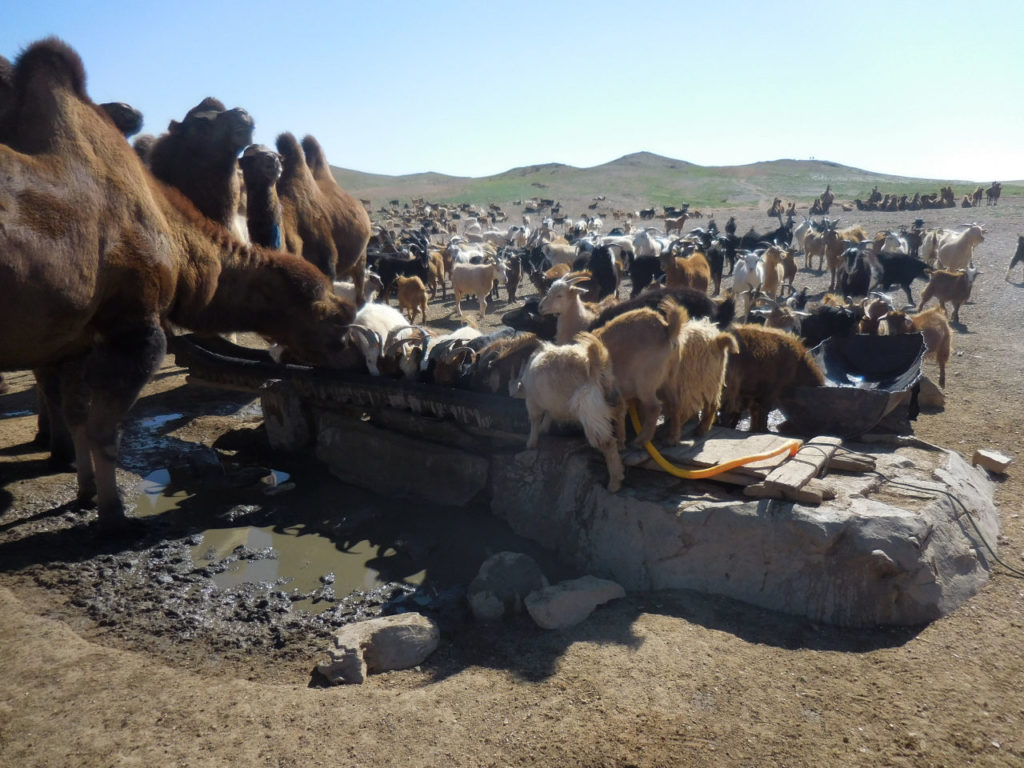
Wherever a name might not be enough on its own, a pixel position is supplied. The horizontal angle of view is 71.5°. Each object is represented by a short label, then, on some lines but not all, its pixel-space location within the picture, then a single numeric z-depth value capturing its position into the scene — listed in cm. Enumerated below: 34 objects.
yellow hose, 497
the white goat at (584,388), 508
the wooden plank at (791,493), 456
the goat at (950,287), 1434
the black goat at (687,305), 702
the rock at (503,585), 471
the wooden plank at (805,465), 464
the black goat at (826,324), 880
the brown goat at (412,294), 1574
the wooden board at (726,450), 496
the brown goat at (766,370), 634
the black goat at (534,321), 838
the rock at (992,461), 637
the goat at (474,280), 1797
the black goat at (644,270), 1695
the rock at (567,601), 451
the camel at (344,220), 1013
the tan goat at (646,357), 532
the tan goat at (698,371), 549
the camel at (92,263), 489
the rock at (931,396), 870
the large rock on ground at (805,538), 430
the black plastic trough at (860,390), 602
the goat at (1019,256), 1985
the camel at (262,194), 786
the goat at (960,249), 1952
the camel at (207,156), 720
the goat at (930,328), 893
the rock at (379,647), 411
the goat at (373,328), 722
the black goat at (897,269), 1716
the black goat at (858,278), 1611
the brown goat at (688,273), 1416
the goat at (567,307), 740
